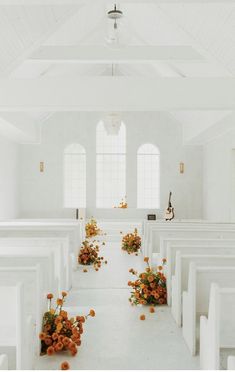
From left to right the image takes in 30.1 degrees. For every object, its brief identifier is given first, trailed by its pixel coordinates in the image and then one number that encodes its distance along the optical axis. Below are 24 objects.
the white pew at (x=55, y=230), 6.85
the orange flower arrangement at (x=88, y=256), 7.24
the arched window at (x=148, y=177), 13.40
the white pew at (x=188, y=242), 5.22
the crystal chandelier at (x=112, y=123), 9.16
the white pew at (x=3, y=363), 1.99
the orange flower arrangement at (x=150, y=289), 4.72
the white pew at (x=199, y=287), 3.29
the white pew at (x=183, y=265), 3.87
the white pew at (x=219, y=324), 2.62
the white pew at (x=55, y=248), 4.86
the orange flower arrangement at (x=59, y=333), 3.31
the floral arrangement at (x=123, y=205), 12.98
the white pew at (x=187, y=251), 4.58
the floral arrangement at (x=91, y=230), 9.51
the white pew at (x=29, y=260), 3.90
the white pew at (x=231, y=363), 1.91
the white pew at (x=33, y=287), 3.31
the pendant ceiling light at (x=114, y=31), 5.79
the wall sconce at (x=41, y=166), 13.25
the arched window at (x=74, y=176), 13.42
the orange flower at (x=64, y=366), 2.85
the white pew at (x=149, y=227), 7.21
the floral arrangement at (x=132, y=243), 8.61
